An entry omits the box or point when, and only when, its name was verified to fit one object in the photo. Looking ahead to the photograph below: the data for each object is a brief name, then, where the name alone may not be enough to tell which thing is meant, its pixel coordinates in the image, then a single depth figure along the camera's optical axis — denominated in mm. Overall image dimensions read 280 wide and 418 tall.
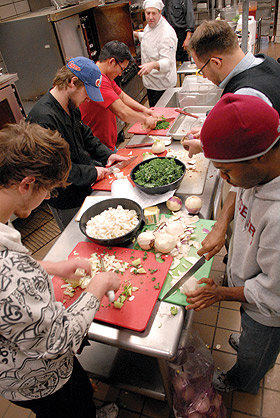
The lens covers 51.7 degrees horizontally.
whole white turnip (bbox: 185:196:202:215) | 1796
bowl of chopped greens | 1941
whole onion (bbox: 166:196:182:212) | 1860
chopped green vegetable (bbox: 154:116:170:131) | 2824
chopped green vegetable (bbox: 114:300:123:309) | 1348
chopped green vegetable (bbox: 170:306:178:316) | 1326
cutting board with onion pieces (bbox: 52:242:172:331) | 1314
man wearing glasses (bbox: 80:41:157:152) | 2773
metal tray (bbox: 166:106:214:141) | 2611
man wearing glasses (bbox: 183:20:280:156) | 1944
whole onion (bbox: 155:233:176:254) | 1546
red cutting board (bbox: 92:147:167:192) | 2271
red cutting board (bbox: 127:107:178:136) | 2774
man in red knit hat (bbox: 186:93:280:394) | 959
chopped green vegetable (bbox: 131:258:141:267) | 1539
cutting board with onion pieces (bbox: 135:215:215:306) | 1389
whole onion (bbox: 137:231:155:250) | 1595
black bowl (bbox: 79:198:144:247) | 1633
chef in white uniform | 3873
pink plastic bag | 1712
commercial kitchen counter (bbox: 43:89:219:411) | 1254
